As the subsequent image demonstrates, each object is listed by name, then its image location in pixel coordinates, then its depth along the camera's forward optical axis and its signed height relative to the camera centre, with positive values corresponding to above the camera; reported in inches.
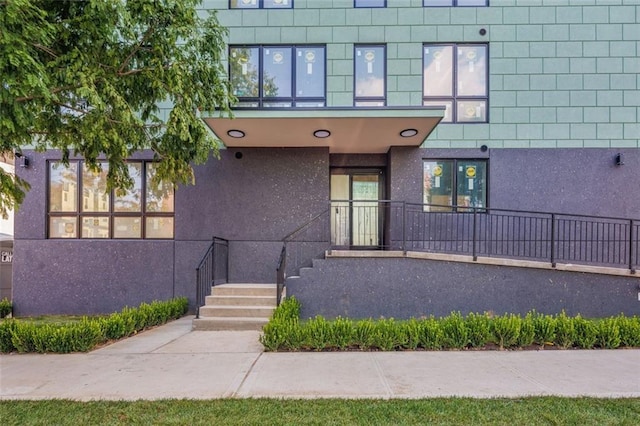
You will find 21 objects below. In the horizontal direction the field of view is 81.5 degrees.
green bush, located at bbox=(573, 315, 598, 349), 224.2 -71.4
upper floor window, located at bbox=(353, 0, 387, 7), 370.9 +212.0
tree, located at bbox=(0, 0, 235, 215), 153.5 +68.1
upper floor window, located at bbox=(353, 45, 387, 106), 370.3 +141.2
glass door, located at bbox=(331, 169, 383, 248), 382.3 +4.3
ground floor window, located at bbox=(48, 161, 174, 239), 372.2 +6.6
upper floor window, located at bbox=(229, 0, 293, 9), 373.7 +212.5
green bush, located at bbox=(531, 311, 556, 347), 225.1 -70.0
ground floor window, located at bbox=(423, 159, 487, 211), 366.0 +30.4
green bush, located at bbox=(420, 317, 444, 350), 222.5 -73.4
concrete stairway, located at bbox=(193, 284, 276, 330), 282.0 -74.4
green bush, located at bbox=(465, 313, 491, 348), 223.5 -71.0
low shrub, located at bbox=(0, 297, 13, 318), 353.4 -91.6
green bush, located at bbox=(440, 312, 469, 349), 222.2 -71.9
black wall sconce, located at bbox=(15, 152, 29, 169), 368.8 +50.6
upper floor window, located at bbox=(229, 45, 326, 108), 370.0 +141.1
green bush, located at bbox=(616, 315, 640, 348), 226.5 -71.9
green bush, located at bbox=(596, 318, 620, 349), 224.2 -72.4
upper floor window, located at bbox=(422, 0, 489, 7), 369.1 +212.4
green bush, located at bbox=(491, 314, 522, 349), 223.5 -70.1
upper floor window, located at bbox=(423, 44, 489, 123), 367.6 +133.1
